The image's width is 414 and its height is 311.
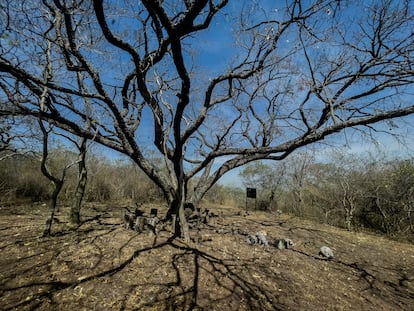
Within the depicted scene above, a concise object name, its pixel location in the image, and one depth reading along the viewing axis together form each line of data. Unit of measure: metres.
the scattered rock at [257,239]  4.37
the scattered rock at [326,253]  4.15
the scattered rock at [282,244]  4.30
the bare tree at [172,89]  2.75
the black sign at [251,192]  9.10
